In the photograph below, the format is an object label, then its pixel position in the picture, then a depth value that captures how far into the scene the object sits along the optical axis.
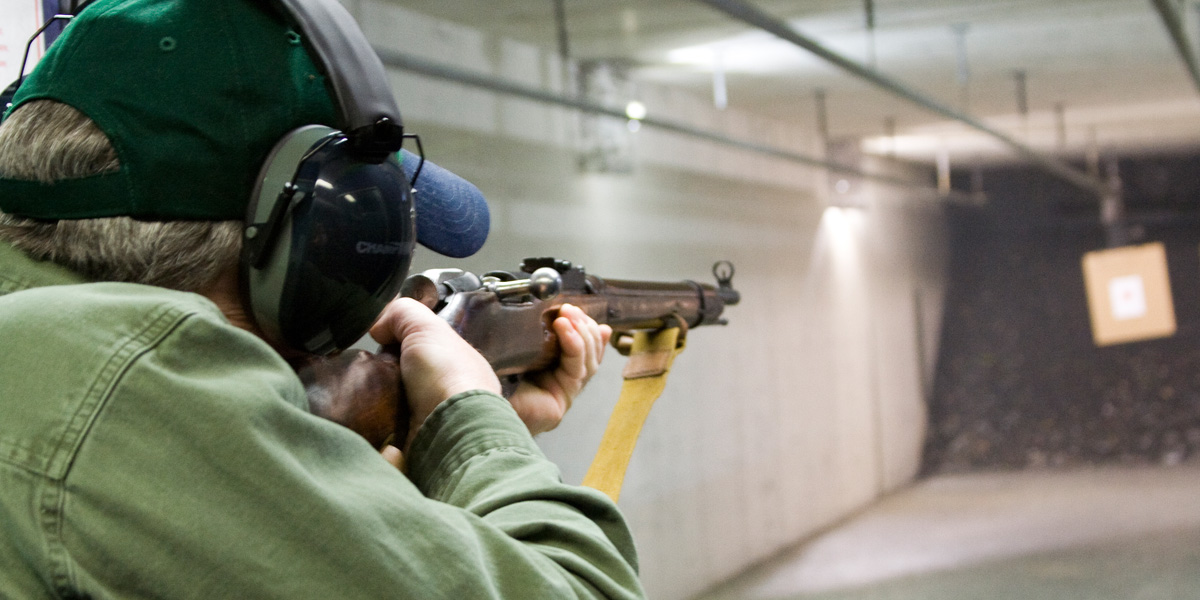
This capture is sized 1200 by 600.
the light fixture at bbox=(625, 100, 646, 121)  4.24
